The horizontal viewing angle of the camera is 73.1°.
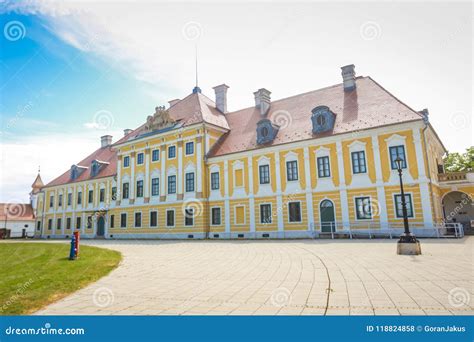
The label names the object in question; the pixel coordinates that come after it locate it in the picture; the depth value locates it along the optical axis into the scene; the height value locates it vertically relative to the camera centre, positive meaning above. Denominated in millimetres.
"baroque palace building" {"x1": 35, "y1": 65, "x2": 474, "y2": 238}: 21125 +3929
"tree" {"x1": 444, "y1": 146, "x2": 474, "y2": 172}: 40903 +6794
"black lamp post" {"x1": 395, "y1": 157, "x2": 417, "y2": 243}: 11555 -838
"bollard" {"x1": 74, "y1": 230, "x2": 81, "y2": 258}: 11891 -616
